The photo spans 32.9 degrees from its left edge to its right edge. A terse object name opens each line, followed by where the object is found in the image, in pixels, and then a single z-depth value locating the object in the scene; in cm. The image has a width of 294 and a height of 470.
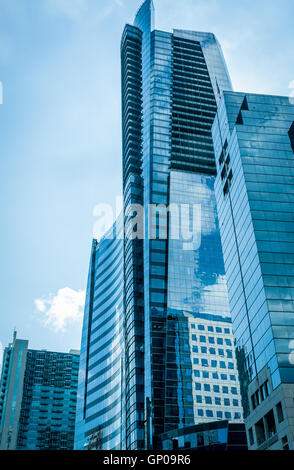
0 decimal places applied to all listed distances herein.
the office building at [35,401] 17188
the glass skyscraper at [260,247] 6212
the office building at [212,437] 9601
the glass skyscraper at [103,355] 14175
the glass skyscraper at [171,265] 11762
